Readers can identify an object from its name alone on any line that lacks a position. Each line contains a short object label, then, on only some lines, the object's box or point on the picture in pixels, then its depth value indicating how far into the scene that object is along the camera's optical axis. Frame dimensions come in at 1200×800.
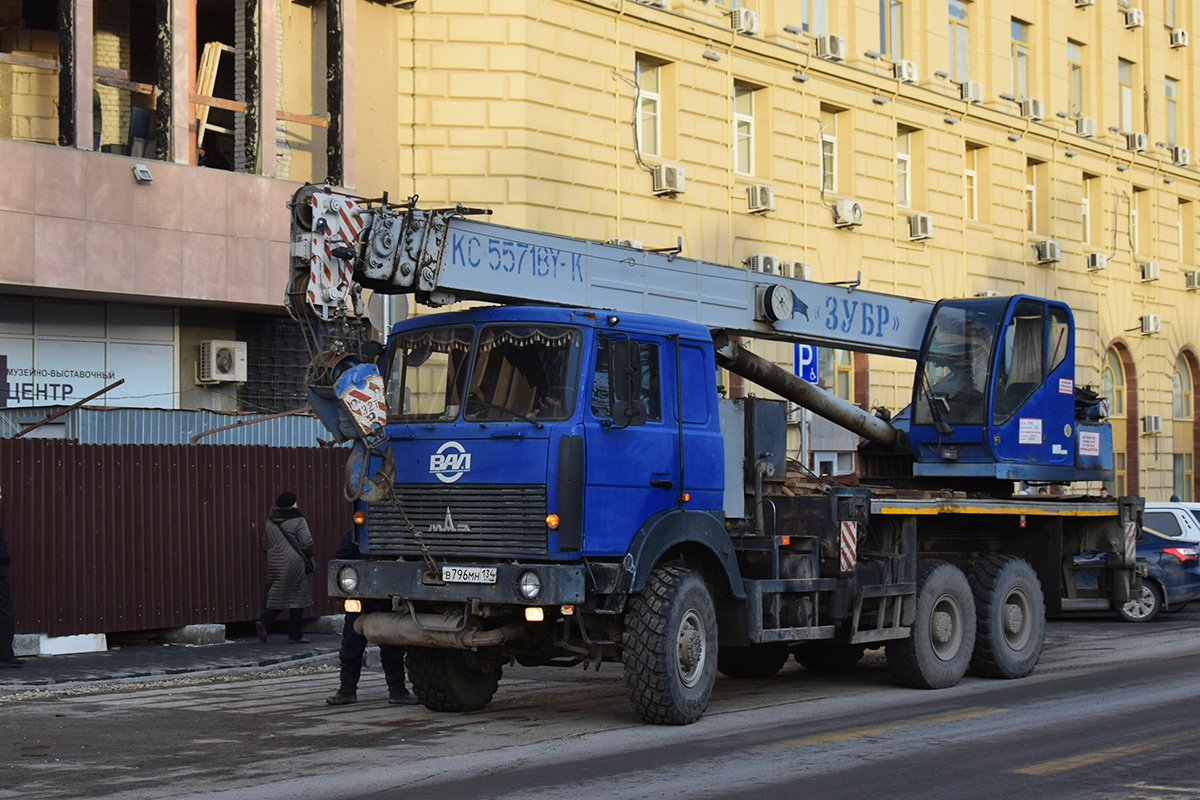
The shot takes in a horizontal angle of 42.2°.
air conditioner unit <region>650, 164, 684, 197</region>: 24.72
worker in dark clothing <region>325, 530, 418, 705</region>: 12.12
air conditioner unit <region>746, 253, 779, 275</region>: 26.23
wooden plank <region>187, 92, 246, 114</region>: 20.25
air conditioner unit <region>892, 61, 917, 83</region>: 30.00
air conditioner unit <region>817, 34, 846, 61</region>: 28.25
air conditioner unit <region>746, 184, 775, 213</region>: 26.50
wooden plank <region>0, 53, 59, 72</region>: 19.02
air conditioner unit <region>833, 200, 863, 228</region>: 28.33
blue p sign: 22.14
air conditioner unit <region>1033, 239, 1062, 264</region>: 34.00
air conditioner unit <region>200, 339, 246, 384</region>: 20.52
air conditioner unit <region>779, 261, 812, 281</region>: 26.98
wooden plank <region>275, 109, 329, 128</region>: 21.34
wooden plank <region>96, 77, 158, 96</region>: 19.69
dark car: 20.34
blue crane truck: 10.28
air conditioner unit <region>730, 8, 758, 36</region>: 26.36
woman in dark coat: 17.11
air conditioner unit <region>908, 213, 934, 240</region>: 30.05
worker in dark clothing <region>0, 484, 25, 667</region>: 14.87
